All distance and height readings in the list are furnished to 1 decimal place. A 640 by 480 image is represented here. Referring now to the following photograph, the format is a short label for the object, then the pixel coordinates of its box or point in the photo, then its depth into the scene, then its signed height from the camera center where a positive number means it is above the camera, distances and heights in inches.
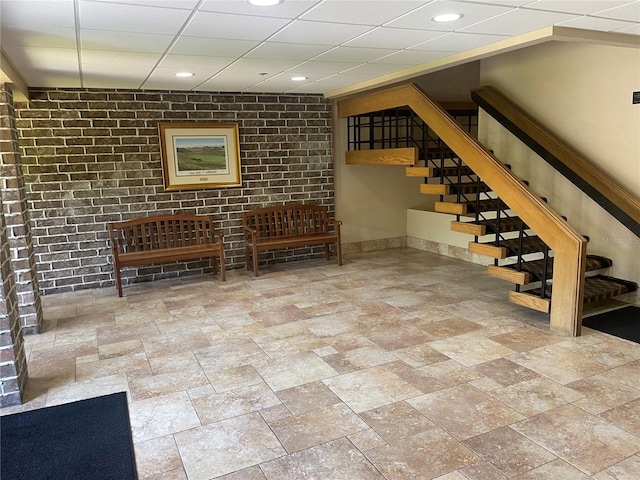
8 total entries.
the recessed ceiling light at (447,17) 119.8 +37.6
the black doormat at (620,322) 150.9 -54.0
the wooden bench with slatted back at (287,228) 239.8 -30.7
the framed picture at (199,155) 234.8 +9.5
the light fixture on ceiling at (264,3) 105.1 +37.2
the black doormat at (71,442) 93.1 -56.0
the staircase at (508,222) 149.5 -20.8
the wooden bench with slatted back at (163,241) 212.2 -31.4
